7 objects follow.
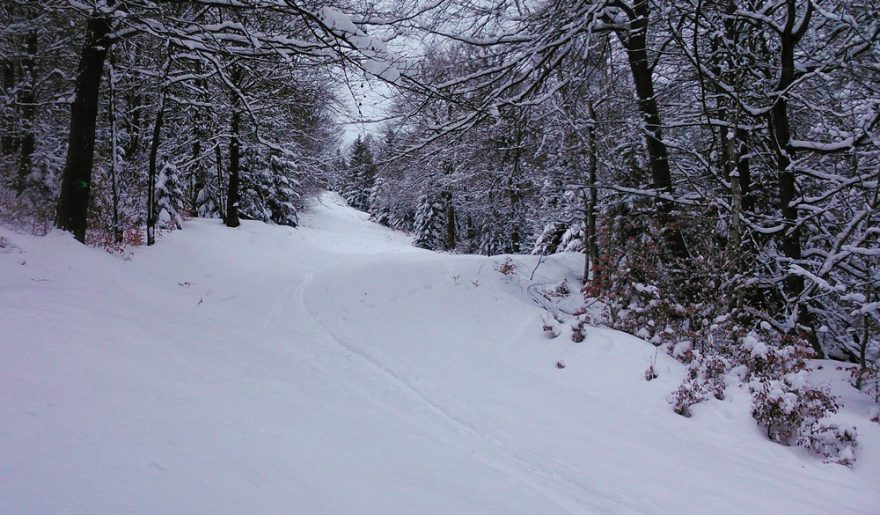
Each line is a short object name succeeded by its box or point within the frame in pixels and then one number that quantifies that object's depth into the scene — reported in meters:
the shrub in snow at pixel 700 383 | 4.68
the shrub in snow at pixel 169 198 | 14.30
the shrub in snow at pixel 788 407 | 4.07
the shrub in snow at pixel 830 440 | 3.93
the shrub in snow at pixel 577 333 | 6.31
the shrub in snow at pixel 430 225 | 32.47
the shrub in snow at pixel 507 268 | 9.25
